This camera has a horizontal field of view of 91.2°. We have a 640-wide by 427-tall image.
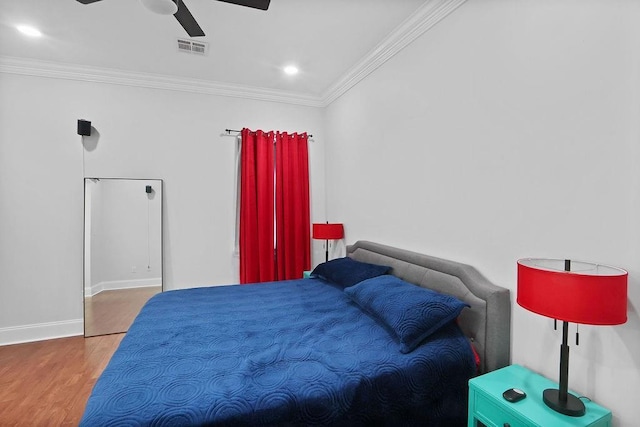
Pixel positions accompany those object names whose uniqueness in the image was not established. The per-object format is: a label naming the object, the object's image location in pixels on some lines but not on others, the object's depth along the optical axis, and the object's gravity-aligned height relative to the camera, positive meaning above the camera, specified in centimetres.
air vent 282 +144
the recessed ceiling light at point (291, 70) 329 +144
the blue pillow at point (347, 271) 260 -58
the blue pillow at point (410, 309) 167 -60
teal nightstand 125 -84
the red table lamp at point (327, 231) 358 -31
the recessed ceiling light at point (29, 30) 256 +142
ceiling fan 164 +110
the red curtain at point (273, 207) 380 -4
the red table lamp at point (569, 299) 113 -35
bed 125 -78
